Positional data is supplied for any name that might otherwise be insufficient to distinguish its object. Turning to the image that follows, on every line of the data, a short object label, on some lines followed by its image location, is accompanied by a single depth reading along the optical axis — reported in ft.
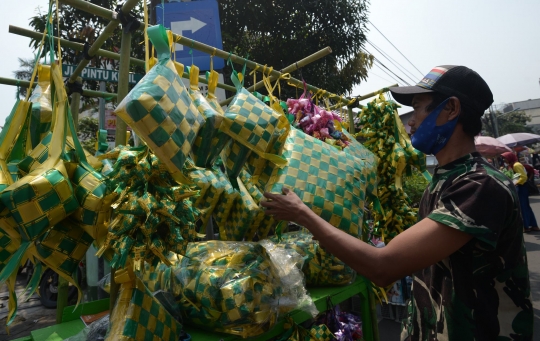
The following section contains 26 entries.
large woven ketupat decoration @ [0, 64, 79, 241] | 2.69
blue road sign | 5.99
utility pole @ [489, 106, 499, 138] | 75.80
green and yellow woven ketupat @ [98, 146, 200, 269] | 3.12
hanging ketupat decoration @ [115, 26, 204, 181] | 2.77
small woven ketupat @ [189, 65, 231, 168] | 3.53
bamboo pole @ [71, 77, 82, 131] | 5.87
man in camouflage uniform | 3.32
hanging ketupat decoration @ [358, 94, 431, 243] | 8.17
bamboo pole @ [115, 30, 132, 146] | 3.67
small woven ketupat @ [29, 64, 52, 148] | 3.88
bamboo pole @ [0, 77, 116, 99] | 5.46
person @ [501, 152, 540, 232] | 24.68
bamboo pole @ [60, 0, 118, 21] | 4.00
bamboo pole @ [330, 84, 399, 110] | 9.05
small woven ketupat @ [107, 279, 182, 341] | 3.60
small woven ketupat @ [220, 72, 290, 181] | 3.89
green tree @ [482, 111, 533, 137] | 122.52
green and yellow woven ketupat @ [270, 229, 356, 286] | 6.63
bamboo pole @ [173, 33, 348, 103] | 4.92
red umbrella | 19.43
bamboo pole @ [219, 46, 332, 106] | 6.95
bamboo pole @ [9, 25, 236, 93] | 4.72
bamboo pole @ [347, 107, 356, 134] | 9.53
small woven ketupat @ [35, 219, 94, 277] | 3.12
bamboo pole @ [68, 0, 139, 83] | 3.83
